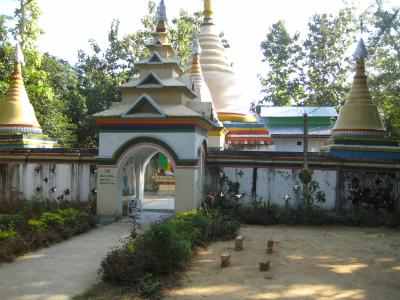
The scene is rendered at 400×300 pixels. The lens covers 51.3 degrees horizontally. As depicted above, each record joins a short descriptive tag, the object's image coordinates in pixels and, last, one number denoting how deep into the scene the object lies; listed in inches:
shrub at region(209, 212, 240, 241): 451.5
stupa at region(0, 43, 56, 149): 689.6
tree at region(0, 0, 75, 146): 948.0
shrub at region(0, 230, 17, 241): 381.4
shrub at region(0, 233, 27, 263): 351.3
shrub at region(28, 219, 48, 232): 422.9
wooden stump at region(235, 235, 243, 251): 401.7
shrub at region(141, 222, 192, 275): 310.2
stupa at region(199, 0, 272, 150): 860.6
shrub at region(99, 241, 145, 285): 293.6
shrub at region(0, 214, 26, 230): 429.1
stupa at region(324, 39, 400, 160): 614.9
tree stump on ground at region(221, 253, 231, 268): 340.8
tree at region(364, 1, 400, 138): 844.7
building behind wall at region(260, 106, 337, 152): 874.1
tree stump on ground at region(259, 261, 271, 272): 331.9
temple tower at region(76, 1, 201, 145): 1258.6
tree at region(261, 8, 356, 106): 1333.7
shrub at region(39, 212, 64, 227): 449.3
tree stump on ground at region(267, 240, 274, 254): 390.9
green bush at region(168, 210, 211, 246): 397.1
